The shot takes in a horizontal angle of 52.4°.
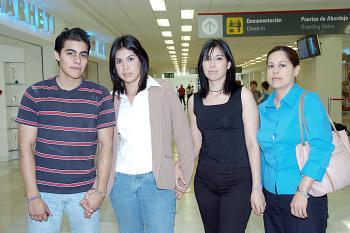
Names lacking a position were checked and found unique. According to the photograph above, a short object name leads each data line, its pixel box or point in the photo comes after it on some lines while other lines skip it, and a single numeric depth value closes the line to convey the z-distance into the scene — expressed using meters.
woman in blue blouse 1.86
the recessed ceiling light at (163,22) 10.30
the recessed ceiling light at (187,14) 9.10
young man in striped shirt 1.82
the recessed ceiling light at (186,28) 11.25
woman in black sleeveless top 2.08
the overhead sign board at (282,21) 8.31
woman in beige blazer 2.01
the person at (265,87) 9.66
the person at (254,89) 10.64
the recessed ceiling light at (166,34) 12.55
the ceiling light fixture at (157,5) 8.09
